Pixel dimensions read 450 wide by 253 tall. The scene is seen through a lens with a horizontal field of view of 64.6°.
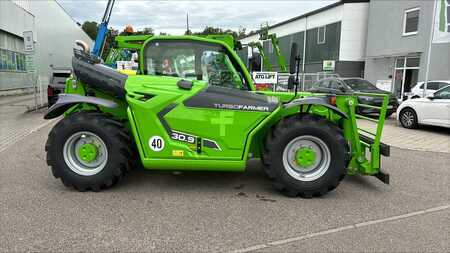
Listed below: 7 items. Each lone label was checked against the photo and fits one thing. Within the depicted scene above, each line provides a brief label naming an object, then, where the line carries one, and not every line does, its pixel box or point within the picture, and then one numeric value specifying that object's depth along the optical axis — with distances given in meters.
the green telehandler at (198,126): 4.49
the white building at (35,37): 23.75
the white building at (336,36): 26.84
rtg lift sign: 13.77
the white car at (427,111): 10.03
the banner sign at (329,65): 28.12
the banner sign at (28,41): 14.93
